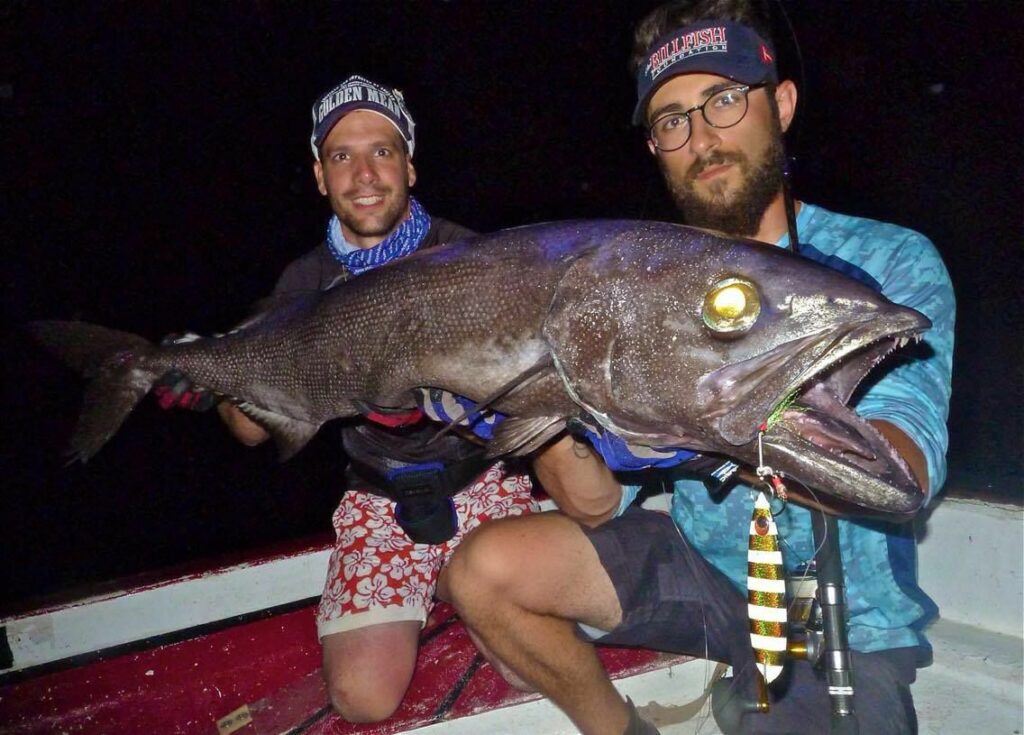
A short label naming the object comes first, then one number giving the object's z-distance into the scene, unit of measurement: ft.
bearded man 2.72
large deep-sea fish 1.68
